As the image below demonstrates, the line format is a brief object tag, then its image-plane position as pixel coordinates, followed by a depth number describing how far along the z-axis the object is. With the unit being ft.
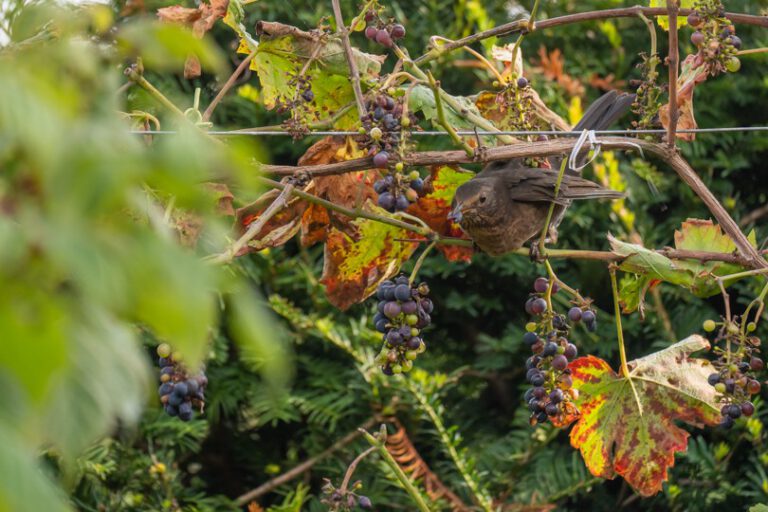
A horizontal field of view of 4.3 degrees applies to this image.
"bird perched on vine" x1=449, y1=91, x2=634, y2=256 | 35.10
